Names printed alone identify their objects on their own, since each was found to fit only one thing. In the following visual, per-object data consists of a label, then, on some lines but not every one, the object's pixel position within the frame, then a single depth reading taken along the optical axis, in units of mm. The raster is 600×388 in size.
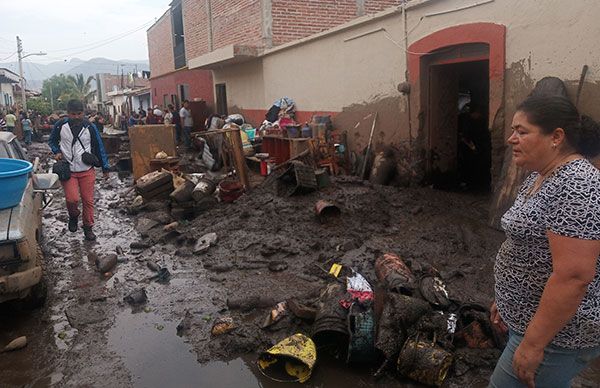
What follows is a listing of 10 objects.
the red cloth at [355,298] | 3707
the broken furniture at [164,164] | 10154
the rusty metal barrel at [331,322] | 3648
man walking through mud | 6695
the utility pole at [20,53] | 48712
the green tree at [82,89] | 64438
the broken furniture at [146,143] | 10914
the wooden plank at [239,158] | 8617
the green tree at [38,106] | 49278
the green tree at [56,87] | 73438
